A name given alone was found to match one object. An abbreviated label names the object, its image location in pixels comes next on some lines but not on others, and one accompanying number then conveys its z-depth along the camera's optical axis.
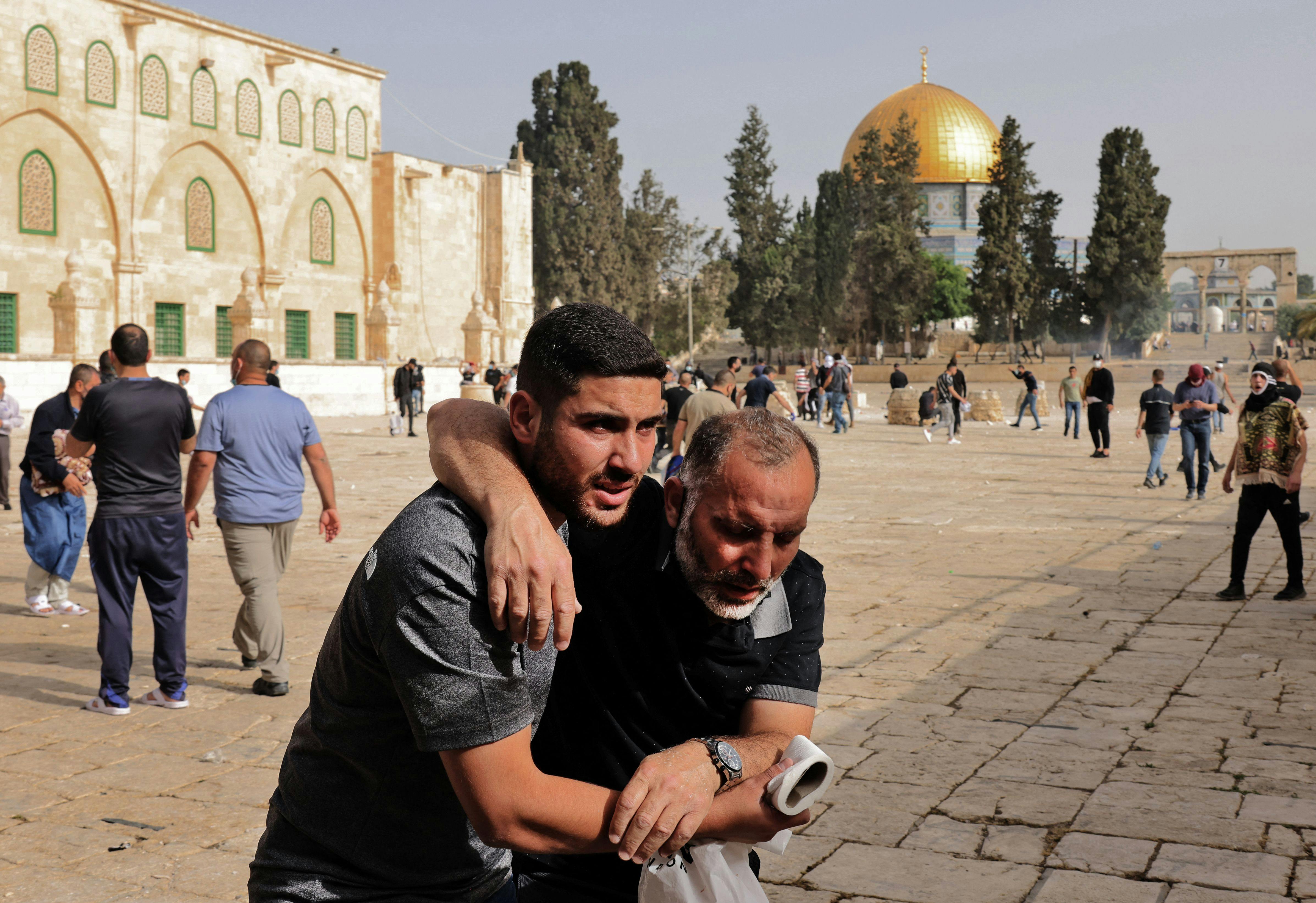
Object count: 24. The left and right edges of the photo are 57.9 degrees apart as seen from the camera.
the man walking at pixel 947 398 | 22.73
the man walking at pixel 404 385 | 24.81
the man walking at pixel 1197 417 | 13.80
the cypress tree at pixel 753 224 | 57.50
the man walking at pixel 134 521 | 5.46
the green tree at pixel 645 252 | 50.91
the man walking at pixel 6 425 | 12.62
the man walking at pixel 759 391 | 14.88
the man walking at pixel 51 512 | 7.63
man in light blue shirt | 5.83
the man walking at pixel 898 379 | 28.66
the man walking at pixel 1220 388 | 24.17
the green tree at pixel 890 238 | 50.88
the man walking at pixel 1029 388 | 25.62
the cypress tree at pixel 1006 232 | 47.34
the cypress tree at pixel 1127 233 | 47.06
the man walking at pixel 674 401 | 11.55
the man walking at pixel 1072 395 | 23.36
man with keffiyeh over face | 7.95
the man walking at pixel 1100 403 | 19.12
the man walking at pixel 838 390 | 25.38
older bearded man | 1.87
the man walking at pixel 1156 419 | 14.63
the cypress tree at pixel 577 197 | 49.25
